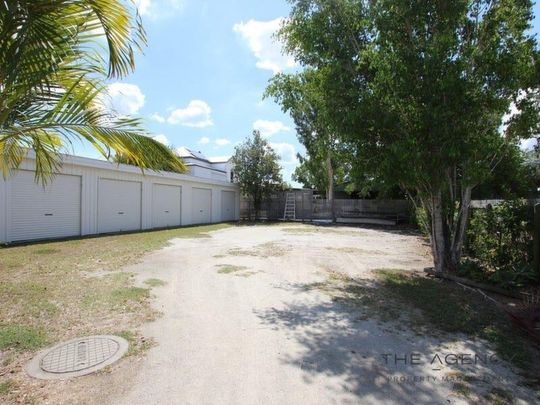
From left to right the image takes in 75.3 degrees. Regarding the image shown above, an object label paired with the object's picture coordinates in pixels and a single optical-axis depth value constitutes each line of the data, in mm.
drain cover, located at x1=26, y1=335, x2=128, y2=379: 2979
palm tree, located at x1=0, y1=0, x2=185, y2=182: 2555
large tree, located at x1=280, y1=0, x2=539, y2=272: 5426
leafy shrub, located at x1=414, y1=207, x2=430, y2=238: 9523
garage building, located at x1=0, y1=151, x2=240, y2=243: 10617
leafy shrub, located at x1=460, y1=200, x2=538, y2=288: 5582
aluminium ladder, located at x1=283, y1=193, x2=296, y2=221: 24516
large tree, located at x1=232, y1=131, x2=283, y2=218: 23453
